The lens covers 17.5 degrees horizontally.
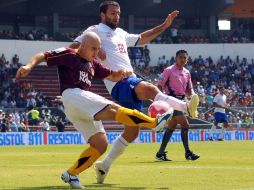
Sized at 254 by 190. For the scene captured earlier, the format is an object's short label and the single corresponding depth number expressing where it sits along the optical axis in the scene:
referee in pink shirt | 18.70
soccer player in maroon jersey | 10.47
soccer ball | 10.63
